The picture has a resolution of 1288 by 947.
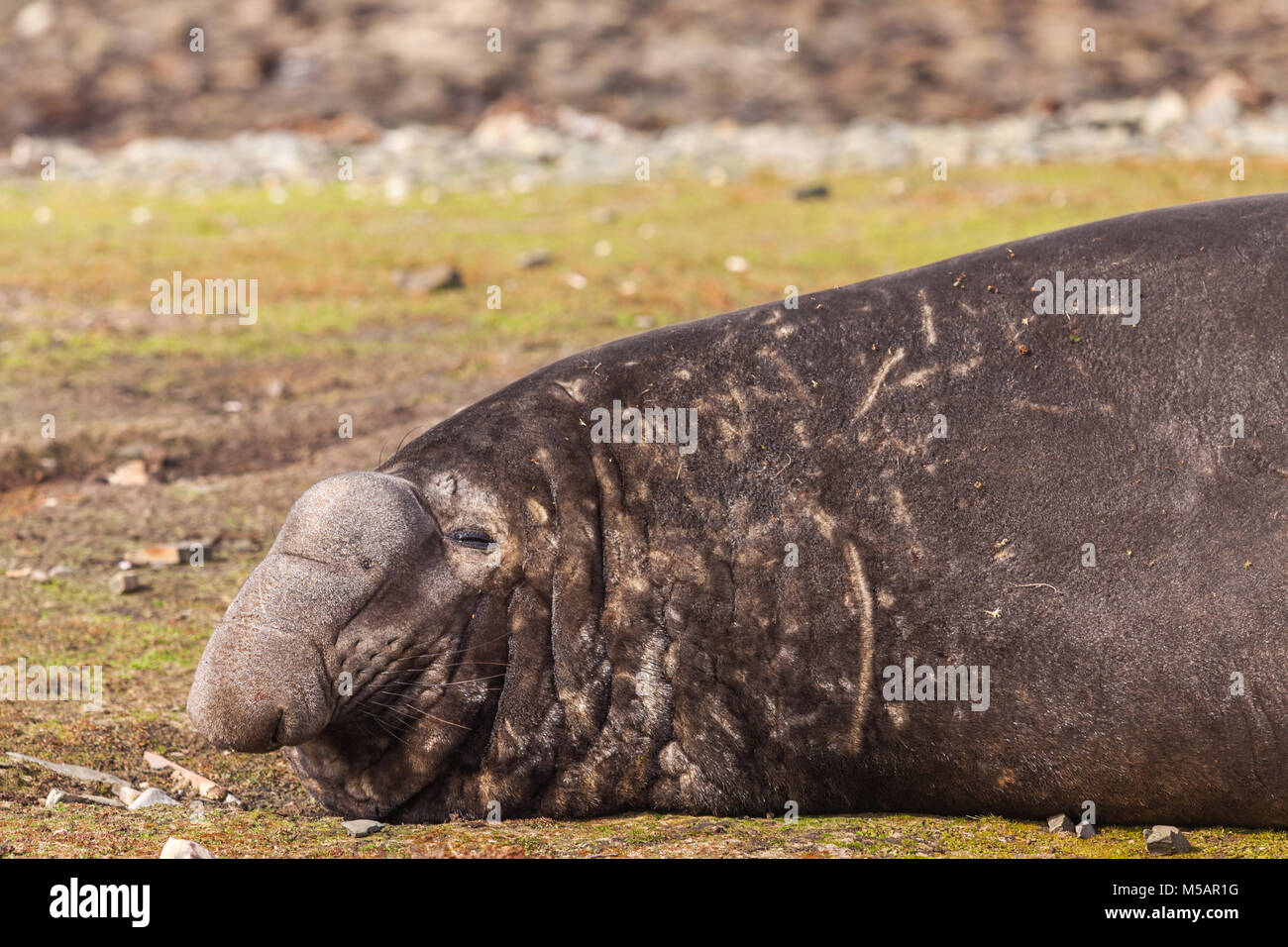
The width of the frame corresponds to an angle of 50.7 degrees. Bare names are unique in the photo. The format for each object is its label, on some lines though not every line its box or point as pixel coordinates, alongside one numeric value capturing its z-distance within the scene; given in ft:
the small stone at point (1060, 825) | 16.39
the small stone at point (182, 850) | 14.53
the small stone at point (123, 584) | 25.36
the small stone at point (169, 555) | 26.91
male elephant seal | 16.07
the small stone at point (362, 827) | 16.63
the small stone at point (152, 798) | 17.76
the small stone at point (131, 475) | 31.50
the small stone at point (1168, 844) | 15.49
